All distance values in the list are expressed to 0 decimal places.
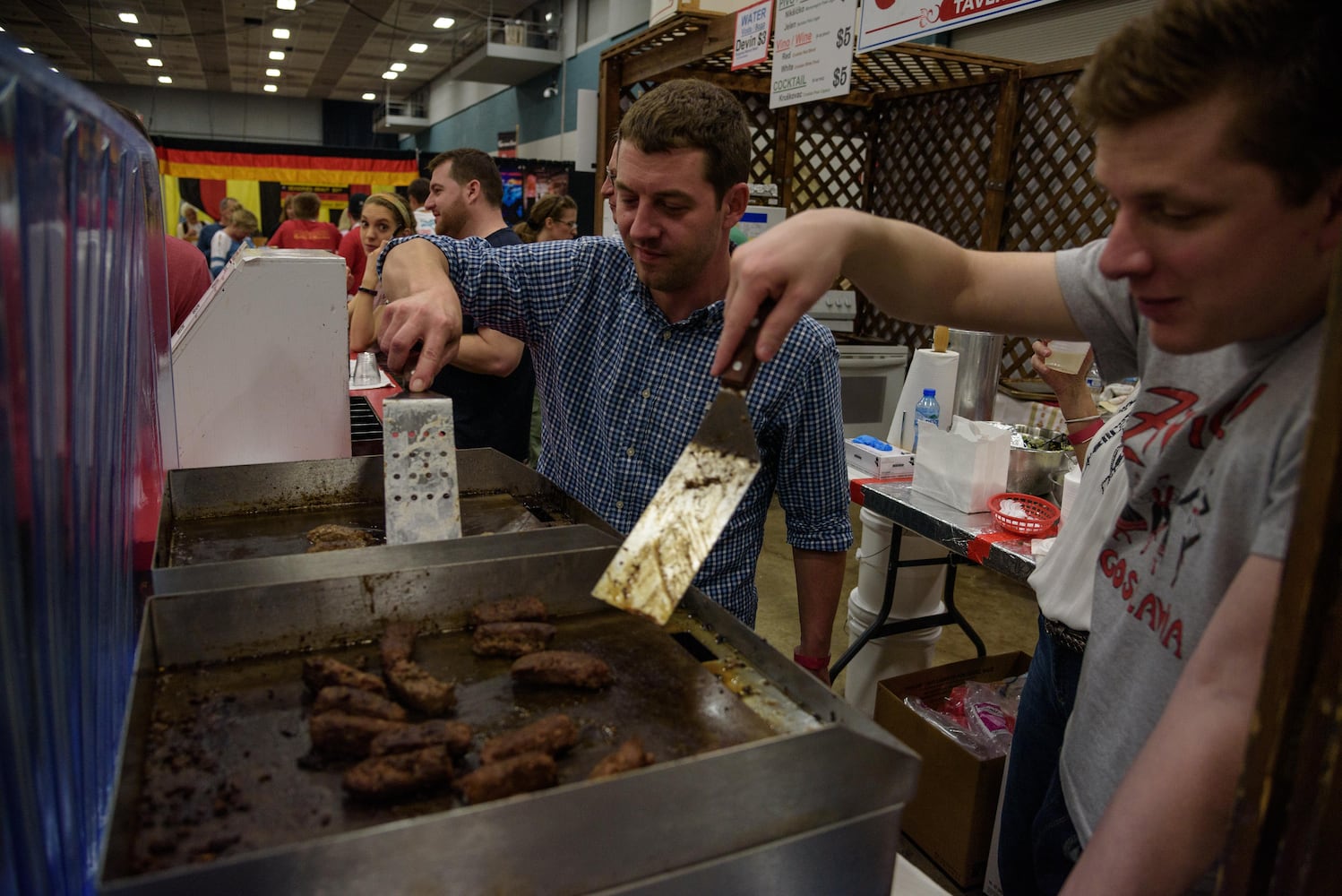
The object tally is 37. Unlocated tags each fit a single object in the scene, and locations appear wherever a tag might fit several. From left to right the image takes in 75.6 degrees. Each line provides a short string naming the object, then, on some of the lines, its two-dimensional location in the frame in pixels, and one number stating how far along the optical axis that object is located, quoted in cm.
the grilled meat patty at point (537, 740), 90
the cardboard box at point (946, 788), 236
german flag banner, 1133
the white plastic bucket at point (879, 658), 309
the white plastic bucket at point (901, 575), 305
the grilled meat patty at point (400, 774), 83
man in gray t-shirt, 64
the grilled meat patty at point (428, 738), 88
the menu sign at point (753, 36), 382
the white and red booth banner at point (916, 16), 283
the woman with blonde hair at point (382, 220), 543
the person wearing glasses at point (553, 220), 513
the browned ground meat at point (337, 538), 141
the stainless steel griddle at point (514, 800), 66
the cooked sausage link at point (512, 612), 117
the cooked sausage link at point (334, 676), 100
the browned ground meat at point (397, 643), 106
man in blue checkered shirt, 168
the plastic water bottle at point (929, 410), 304
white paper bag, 255
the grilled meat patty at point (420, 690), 99
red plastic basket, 235
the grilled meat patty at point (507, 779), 83
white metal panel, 203
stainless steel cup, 322
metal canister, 308
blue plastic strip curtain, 58
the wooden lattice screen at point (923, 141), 487
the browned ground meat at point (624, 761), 85
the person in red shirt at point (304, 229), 802
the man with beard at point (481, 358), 322
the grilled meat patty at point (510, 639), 112
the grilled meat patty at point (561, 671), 105
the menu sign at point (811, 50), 331
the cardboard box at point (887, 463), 296
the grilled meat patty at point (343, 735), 90
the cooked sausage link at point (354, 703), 96
